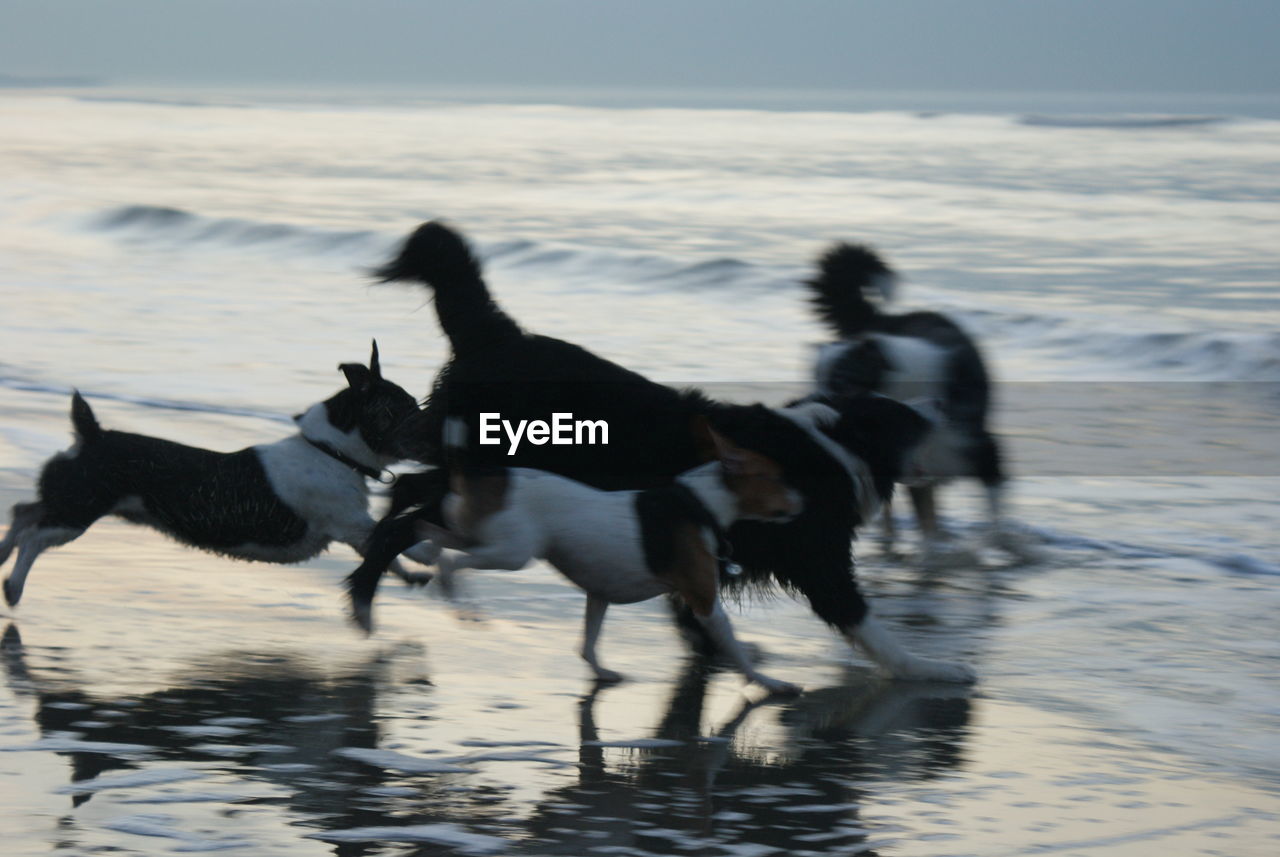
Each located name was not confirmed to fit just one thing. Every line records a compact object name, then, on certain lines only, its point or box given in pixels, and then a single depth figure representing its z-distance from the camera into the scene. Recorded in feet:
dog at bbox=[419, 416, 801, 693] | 32.73
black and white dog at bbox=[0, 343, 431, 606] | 37.60
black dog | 35.14
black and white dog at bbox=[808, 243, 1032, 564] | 43.32
